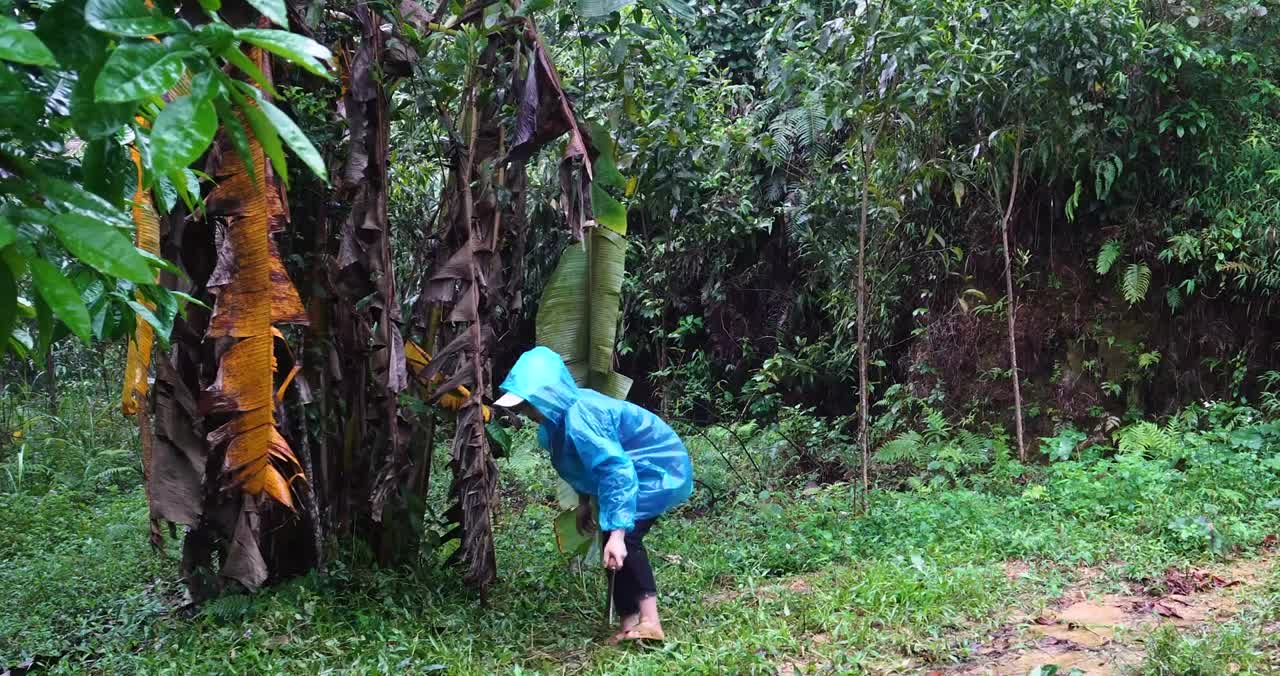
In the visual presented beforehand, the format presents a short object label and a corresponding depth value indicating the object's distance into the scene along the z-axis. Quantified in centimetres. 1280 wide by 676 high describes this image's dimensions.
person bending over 412
